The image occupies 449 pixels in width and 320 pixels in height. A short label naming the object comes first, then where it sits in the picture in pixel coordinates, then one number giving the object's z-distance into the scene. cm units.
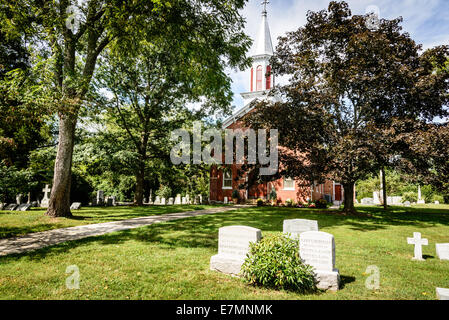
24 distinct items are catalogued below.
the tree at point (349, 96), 1315
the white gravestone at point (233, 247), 531
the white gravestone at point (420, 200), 3453
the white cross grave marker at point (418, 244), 694
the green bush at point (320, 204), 2181
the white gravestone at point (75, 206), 1595
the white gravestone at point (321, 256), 469
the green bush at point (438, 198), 3419
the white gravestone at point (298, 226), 614
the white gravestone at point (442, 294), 326
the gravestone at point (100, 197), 2044
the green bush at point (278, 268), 455
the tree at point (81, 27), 994
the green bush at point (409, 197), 3371
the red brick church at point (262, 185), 2380
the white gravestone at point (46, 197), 1720
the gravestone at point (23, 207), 1440
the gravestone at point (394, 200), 3503
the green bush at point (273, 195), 2359
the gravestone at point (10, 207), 1491
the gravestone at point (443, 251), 693
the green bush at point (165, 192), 2764
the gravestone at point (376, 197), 3411
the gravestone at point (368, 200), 3541
